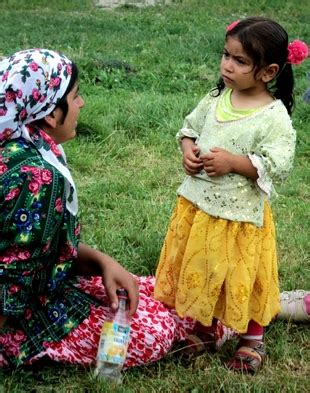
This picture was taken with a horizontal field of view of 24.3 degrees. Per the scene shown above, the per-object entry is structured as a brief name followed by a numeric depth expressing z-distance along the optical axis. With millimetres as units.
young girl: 2523
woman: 2396
